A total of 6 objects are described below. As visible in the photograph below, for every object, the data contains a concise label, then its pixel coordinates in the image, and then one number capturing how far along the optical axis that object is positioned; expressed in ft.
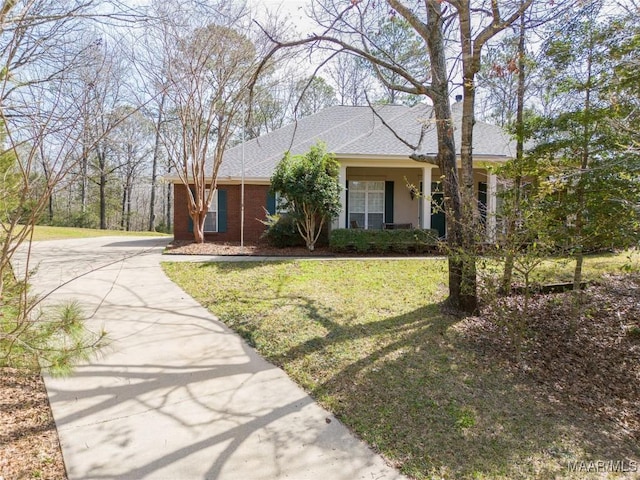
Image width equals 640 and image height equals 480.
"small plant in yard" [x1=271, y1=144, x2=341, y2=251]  35.63
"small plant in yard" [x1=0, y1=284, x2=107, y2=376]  8.98
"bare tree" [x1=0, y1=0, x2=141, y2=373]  7.85
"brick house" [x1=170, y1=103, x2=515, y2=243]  45.75
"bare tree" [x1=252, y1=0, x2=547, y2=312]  19.84
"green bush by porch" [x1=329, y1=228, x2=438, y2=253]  38.11
